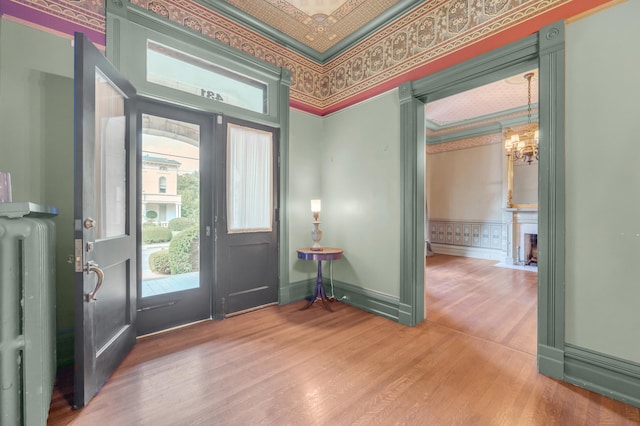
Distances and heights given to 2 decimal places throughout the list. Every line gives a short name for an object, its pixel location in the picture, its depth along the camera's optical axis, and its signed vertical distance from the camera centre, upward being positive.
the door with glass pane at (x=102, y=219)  1.74 -0.05
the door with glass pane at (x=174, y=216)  2.78 -0.04
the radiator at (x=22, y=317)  1.30 -0.52
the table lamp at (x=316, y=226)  3.63 -0.18
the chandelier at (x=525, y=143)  4.92 +1.30
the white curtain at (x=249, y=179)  3.27 +0.42
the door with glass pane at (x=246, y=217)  3.20 -0.06
